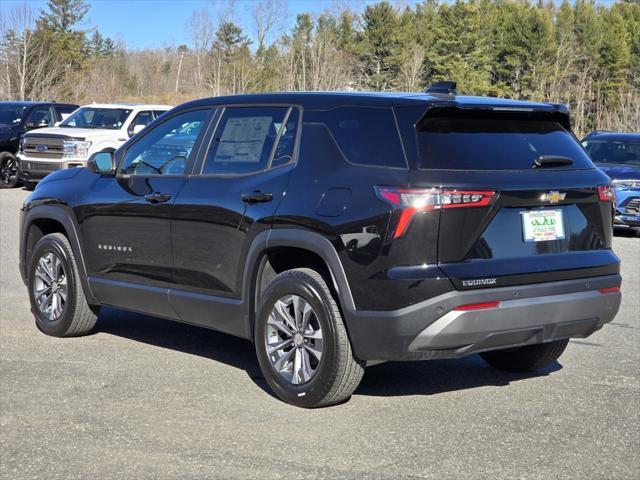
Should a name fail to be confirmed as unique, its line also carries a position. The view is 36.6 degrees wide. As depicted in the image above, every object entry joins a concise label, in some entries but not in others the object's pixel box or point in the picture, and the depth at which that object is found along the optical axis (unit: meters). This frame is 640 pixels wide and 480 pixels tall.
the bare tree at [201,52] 64.56
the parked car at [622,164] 15.47
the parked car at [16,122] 22.34
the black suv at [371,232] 5.02
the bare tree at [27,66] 47.88
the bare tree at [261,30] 61.66
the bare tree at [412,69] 64.75
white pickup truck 19.92
